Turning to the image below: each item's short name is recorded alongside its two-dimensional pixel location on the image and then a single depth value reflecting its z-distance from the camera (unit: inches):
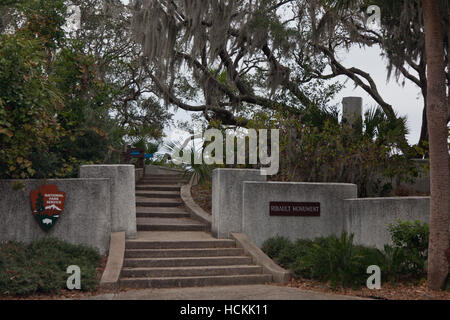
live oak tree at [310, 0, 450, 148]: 560.1
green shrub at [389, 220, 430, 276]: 350.6
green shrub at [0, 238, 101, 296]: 302.7
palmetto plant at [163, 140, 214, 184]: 572.7
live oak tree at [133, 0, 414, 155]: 612.1
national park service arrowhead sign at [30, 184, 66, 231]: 376.5
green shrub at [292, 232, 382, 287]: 339.3
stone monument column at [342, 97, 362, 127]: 547.7
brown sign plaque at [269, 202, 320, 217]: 427.2
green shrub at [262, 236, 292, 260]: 403.7
